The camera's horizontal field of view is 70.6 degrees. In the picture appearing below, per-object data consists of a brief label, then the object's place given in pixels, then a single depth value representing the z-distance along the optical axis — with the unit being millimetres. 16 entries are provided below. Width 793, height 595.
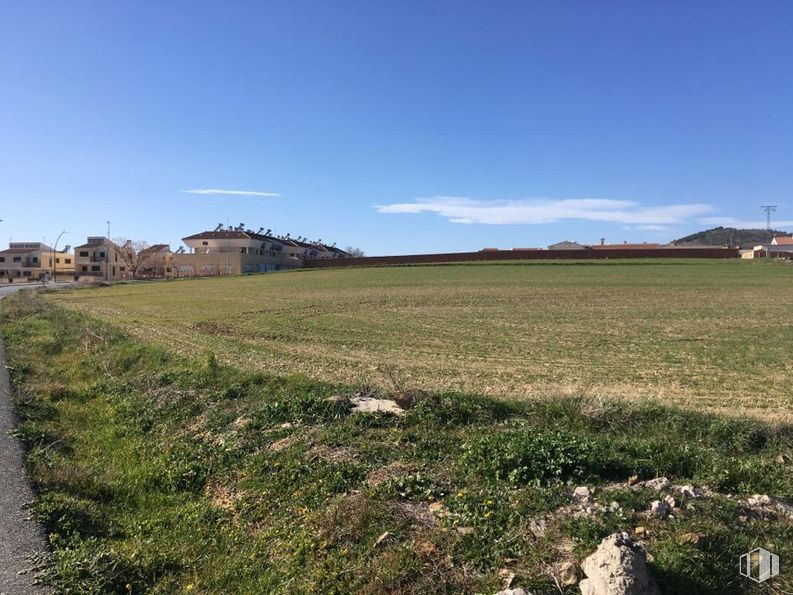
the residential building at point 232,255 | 103562
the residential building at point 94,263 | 123000
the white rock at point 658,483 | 4531
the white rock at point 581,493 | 4422
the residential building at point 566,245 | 136938
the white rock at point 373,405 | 7191
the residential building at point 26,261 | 126938
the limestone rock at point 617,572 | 3176
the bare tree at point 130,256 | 111175
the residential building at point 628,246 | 144125
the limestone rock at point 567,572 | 3363
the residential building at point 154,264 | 113562
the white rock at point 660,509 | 3982
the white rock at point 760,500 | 4184
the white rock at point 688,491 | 4303
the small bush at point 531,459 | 4875
